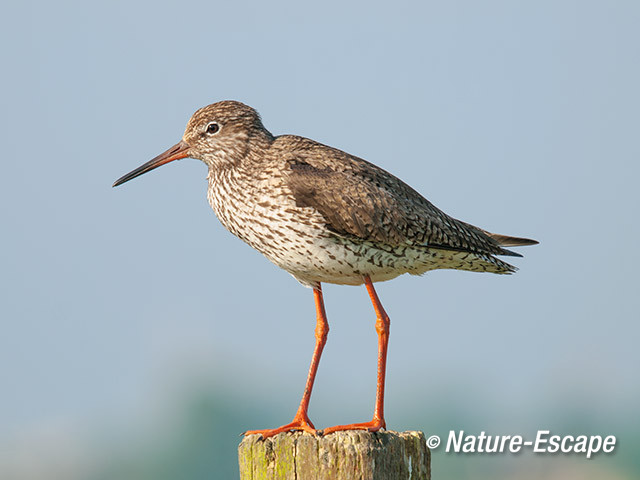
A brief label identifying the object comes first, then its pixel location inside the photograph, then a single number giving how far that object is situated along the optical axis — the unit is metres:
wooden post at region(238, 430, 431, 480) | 12.21
